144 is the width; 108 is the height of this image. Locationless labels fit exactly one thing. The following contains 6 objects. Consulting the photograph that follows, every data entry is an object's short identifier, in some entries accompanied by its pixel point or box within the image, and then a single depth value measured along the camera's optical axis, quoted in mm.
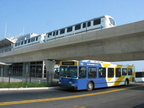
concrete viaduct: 15008
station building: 38531
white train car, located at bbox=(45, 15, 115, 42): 22978
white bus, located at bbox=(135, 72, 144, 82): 32688
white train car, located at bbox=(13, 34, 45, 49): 35438
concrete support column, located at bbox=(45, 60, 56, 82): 27612
